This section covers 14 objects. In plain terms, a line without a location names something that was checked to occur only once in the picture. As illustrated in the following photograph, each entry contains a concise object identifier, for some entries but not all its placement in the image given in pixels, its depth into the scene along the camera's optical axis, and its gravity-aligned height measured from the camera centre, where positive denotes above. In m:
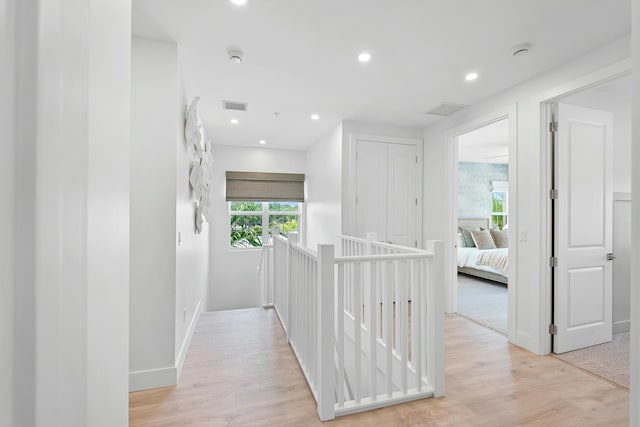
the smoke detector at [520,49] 2.23 +1.24
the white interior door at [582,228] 2.62 -0.13
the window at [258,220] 5.59 -0.15
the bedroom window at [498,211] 7.27 +0.06
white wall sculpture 2.55 +0.44
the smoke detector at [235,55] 2.31 +1.23
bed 5.21 -0.91
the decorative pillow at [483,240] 6.26 -0.56
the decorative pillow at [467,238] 6.39 -0.53
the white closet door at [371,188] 3.92 +0.33
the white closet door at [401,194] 4.06 +0.26
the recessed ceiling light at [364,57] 2.37 +1.25
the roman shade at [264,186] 5.36 +0.48
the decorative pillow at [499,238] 6.40 -0.53
